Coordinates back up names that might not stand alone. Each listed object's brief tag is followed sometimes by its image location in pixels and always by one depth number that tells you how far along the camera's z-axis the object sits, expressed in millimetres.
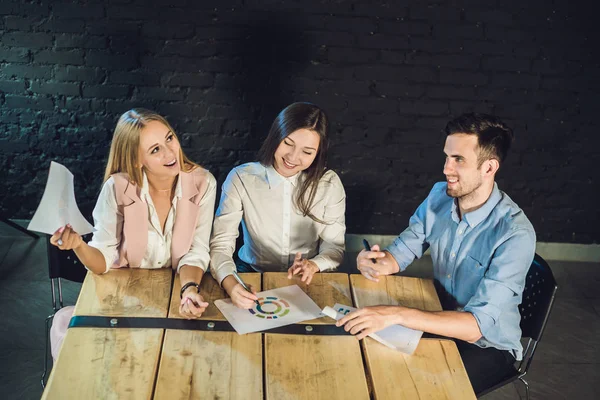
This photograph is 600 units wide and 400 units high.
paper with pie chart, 1930
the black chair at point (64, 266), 2455
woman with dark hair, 2430
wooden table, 1660
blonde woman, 2311
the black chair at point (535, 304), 2170
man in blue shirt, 2033
